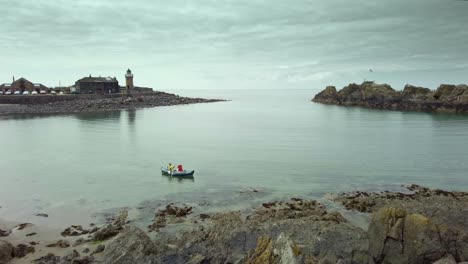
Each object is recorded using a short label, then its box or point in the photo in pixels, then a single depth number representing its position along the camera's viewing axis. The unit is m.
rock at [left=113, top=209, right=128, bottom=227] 20.78
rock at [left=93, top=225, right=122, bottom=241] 18.34
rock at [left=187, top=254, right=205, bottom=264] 13.17
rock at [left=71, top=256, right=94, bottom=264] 14.72
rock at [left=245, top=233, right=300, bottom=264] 8.92
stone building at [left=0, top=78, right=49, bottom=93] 114.38
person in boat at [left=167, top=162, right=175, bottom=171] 32.58
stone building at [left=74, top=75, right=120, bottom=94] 125.44
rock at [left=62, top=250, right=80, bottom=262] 15.31
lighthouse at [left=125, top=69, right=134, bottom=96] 140.00
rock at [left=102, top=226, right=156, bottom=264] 13.63
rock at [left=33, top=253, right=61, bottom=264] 15.20
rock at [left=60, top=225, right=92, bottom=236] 19.31
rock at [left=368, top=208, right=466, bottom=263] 12.34
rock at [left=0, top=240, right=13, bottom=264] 15.48
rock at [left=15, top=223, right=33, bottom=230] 20.45
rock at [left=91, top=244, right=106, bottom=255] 16.33
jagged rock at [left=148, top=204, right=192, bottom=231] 20.24
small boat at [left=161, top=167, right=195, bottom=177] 31.75
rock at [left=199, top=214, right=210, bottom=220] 21.36
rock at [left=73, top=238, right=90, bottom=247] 17.76
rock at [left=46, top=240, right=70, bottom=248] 17.56
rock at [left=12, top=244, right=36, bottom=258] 16.17
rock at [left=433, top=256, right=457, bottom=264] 11.25
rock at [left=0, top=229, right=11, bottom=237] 19.20
